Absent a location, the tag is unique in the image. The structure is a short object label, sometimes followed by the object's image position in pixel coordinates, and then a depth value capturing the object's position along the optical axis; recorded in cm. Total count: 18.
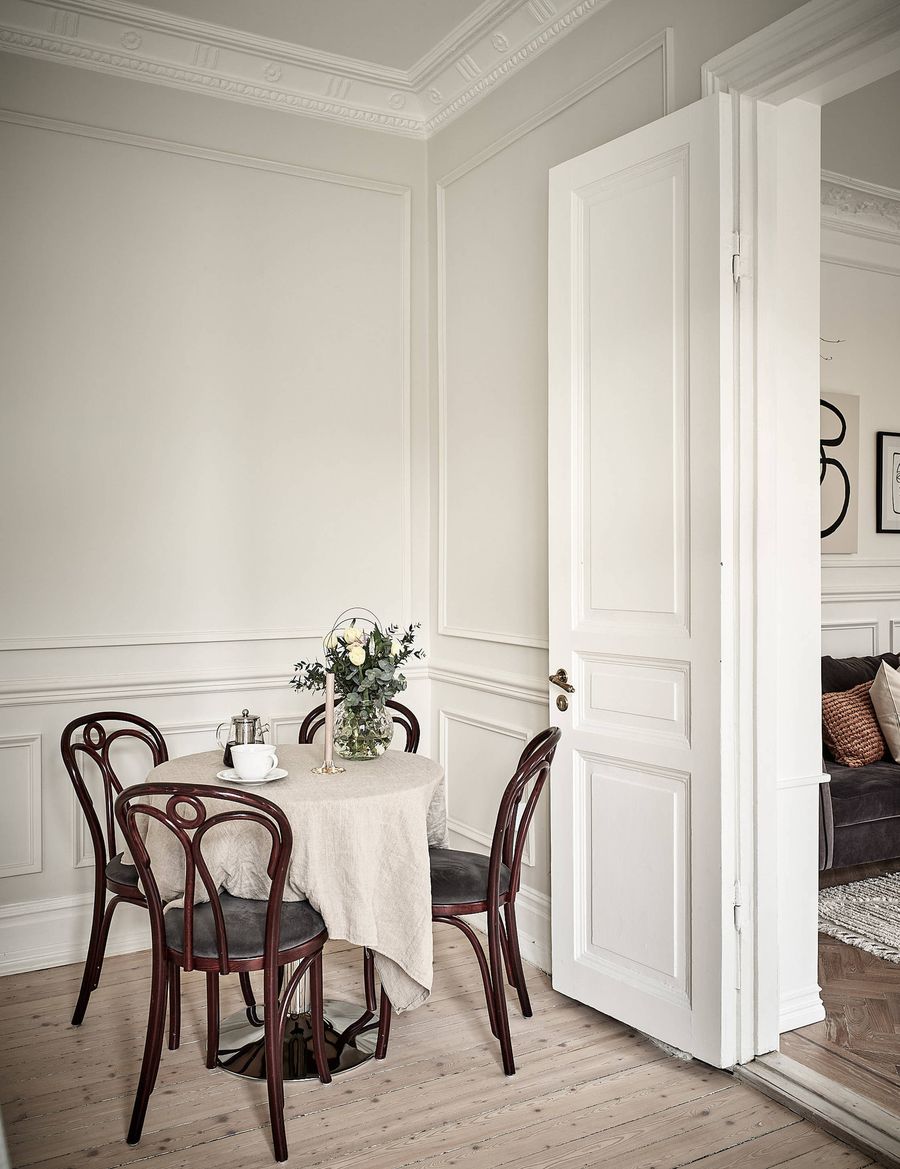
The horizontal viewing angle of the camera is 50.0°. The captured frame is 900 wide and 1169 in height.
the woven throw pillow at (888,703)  437
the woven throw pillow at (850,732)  431
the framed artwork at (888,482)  518
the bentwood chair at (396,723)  278
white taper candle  278
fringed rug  351
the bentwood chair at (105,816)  293
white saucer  263
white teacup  261
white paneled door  261
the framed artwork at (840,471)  497
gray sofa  397
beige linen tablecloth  252
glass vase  288
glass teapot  274
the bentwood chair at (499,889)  270
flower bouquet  282
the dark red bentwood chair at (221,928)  228
